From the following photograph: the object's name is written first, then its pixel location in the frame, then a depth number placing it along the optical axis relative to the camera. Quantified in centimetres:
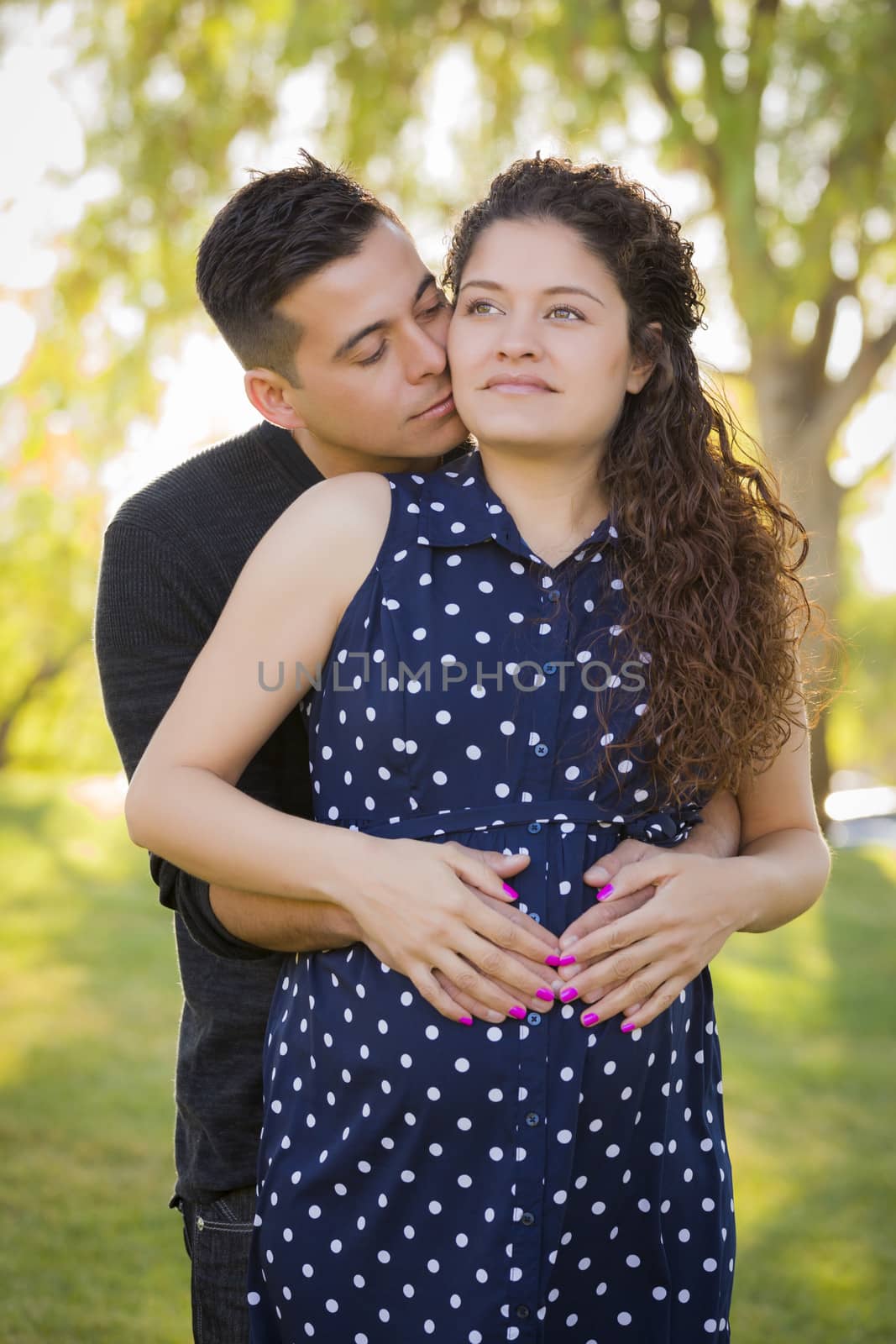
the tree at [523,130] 694
